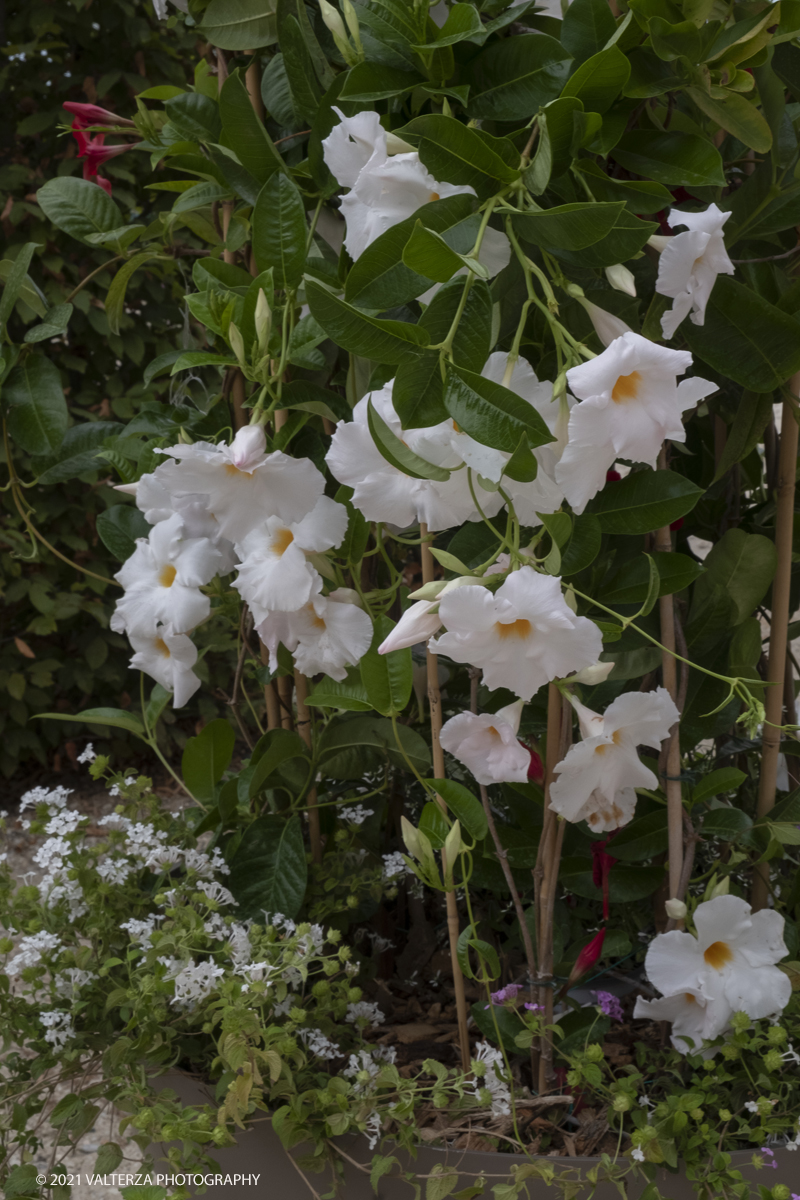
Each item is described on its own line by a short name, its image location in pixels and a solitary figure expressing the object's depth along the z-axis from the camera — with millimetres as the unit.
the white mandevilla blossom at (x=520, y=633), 1783
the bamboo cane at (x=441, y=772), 2008
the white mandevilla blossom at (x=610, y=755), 1925
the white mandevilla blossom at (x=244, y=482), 1898
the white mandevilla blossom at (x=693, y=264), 1802
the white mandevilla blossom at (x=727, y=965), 2035
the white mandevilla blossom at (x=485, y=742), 1899
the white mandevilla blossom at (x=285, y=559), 1943
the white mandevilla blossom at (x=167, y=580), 2040
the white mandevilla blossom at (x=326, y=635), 2001
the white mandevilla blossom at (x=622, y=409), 1764
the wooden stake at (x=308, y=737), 2206
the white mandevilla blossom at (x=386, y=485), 1855
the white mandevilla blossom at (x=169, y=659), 2086
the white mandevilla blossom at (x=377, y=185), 1842
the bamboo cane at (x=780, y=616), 2072
